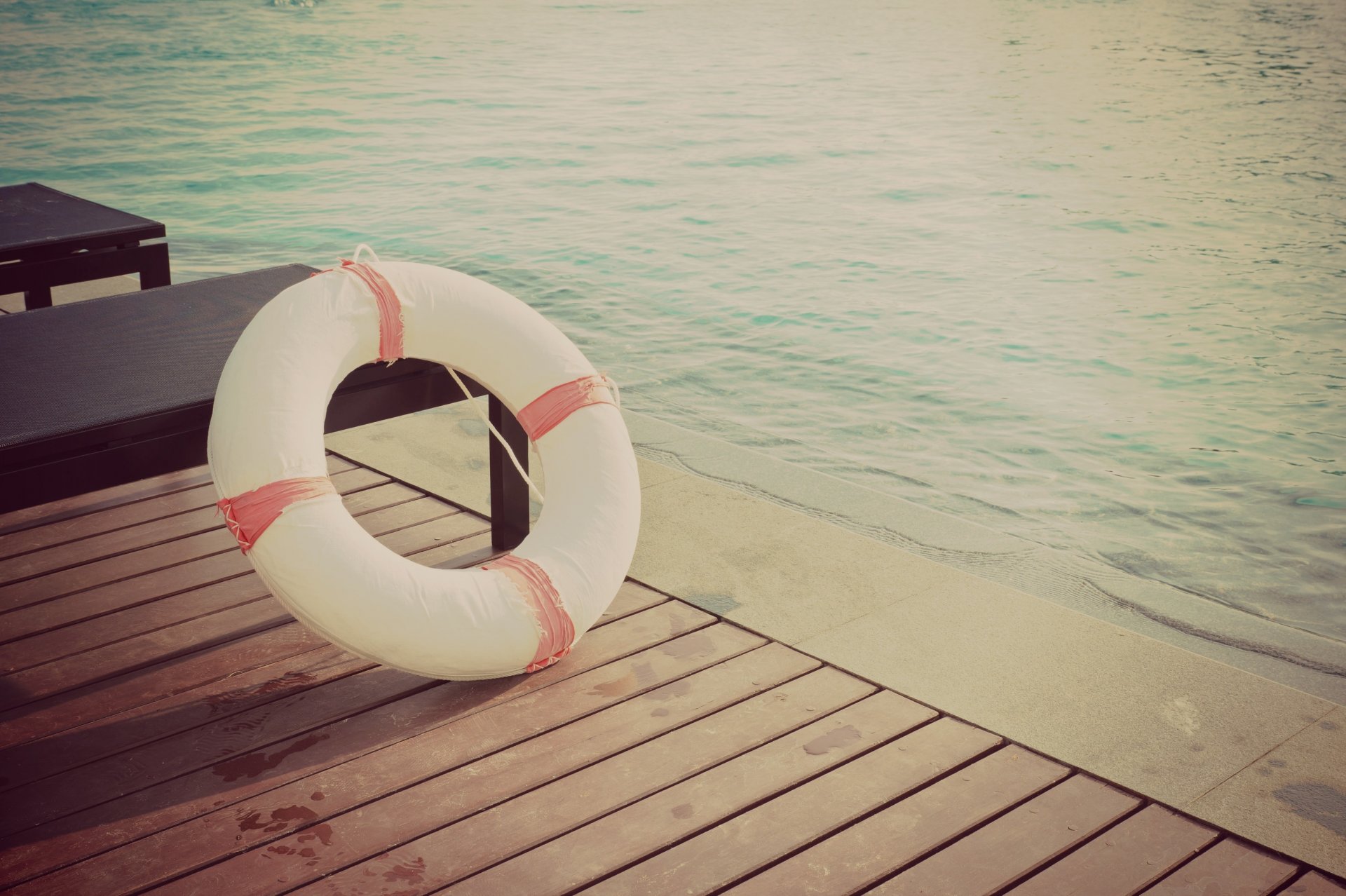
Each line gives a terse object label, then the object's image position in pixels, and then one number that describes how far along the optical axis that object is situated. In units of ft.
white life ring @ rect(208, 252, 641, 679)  5.23
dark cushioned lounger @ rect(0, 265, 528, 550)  5.26
